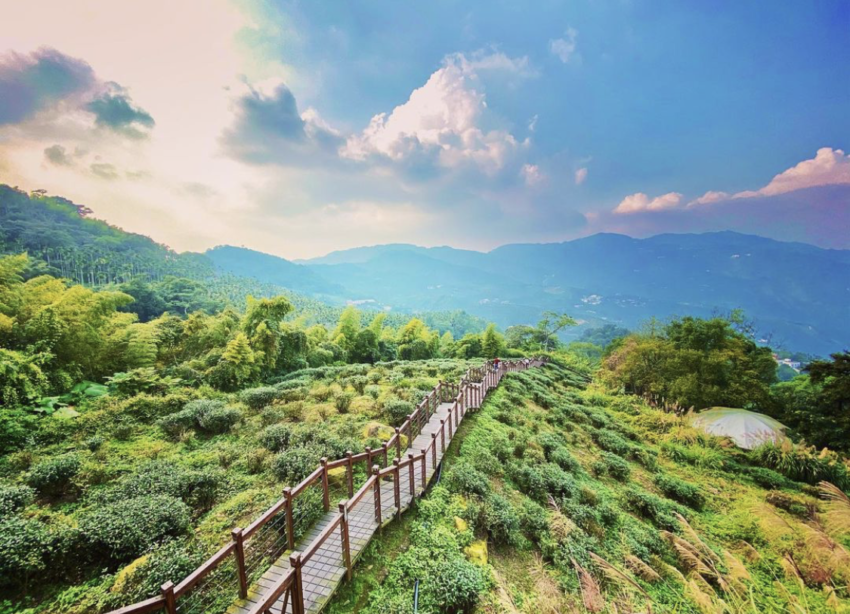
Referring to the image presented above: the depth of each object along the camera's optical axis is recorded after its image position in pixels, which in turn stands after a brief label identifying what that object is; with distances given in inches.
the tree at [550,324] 1926.7
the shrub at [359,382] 557.5
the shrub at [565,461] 399.2
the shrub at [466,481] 295.4
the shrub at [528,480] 328.5
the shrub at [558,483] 336.2
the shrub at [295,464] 284.2
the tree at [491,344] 1277.1
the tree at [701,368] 704.4
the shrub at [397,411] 418.2
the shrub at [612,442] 497.4
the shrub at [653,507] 323.3
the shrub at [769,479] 446.6
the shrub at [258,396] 468.1
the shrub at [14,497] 214.2
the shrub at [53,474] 248.8
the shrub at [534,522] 267.9
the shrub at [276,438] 343.2
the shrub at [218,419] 387.6
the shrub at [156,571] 165.2
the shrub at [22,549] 171.2
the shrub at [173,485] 248.2
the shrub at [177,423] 374.0
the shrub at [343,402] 453.7
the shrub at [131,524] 193.8
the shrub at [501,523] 254.8
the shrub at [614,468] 418.3
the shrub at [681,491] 382.6
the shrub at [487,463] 342.9
